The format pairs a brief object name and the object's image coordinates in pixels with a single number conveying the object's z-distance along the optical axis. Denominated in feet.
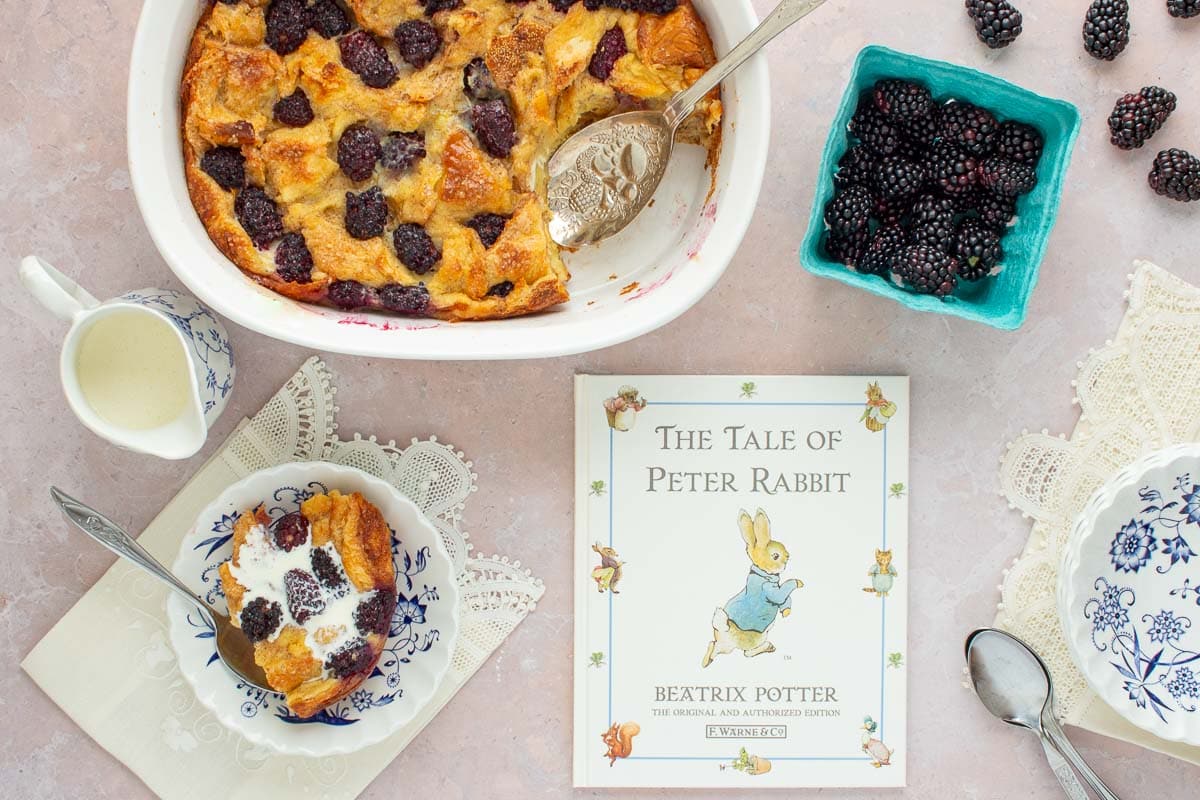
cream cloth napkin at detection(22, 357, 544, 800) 3.48
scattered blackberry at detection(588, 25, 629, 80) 3.23
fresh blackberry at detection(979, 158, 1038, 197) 3.27
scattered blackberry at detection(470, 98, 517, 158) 3.23
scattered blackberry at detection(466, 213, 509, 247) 3.28
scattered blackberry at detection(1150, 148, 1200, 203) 3.39
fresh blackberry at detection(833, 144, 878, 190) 3.32
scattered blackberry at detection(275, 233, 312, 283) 3.24
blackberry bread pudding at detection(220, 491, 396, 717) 3.32
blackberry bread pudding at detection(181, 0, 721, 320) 3.20
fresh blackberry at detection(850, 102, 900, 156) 3.31
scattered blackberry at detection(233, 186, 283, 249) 3.22
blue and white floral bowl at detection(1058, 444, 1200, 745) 3.37
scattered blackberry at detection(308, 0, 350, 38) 3.22
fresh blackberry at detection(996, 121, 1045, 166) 3.31
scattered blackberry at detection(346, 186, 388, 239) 3.24
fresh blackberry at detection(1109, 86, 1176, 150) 3.40
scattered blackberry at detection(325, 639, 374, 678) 3.33
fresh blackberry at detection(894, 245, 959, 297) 3.25
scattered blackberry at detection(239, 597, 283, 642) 3.32
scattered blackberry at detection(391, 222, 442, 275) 3.25
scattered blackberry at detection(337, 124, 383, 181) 3.23
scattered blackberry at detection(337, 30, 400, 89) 3.21
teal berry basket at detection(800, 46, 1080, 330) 3.26
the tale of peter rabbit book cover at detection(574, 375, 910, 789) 3.49
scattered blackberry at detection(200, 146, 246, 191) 3.20
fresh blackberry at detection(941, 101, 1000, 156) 3.31
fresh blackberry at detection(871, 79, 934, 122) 3.29
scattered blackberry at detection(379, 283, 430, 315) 3.25
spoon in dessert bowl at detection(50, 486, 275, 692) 3.33
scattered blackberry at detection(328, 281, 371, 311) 3.24
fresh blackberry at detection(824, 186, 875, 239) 3.29
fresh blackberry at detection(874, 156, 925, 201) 3.30
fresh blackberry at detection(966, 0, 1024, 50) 3.37
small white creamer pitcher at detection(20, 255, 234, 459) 3.17
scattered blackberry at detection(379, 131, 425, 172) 3.25
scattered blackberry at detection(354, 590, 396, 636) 3.34
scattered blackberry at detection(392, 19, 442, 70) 3.21
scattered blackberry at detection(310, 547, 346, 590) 3.34
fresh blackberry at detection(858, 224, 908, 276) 3.30
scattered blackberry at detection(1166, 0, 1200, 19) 3.41
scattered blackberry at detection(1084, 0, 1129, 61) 3.38
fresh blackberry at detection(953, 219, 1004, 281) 3.31
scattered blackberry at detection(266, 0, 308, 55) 3.20
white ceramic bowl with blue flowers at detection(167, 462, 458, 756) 3.38
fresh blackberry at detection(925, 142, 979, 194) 3.31
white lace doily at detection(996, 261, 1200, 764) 3.46
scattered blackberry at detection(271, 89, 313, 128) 3.21
